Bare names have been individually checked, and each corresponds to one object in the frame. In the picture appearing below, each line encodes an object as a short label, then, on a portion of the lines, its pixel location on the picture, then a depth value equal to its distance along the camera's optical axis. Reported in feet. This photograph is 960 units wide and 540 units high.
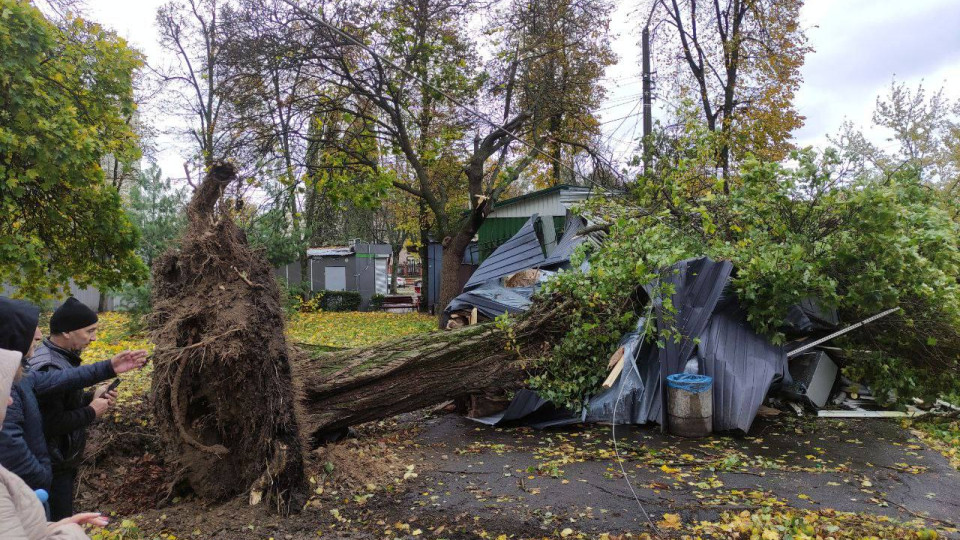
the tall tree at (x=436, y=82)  41.42
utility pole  45.52
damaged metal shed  25.52
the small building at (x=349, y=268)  79.51
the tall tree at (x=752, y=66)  58.13
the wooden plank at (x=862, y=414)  20.38
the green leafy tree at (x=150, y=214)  40.37
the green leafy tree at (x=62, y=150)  17.79
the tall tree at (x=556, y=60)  46.75
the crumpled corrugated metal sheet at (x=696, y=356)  18.80
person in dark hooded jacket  7.67
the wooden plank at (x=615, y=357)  19.65
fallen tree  12.95
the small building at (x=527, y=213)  44.11
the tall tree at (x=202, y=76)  55.77
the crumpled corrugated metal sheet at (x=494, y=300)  24.72
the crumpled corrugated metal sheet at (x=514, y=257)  34.58
